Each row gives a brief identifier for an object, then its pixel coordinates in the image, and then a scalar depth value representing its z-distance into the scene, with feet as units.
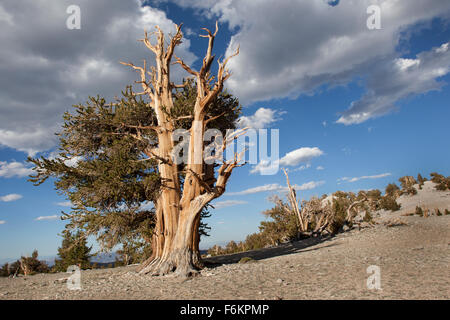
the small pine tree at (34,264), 59.06
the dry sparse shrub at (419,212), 66.31
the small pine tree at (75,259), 56.13
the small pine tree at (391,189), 118.07
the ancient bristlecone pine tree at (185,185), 29.27
